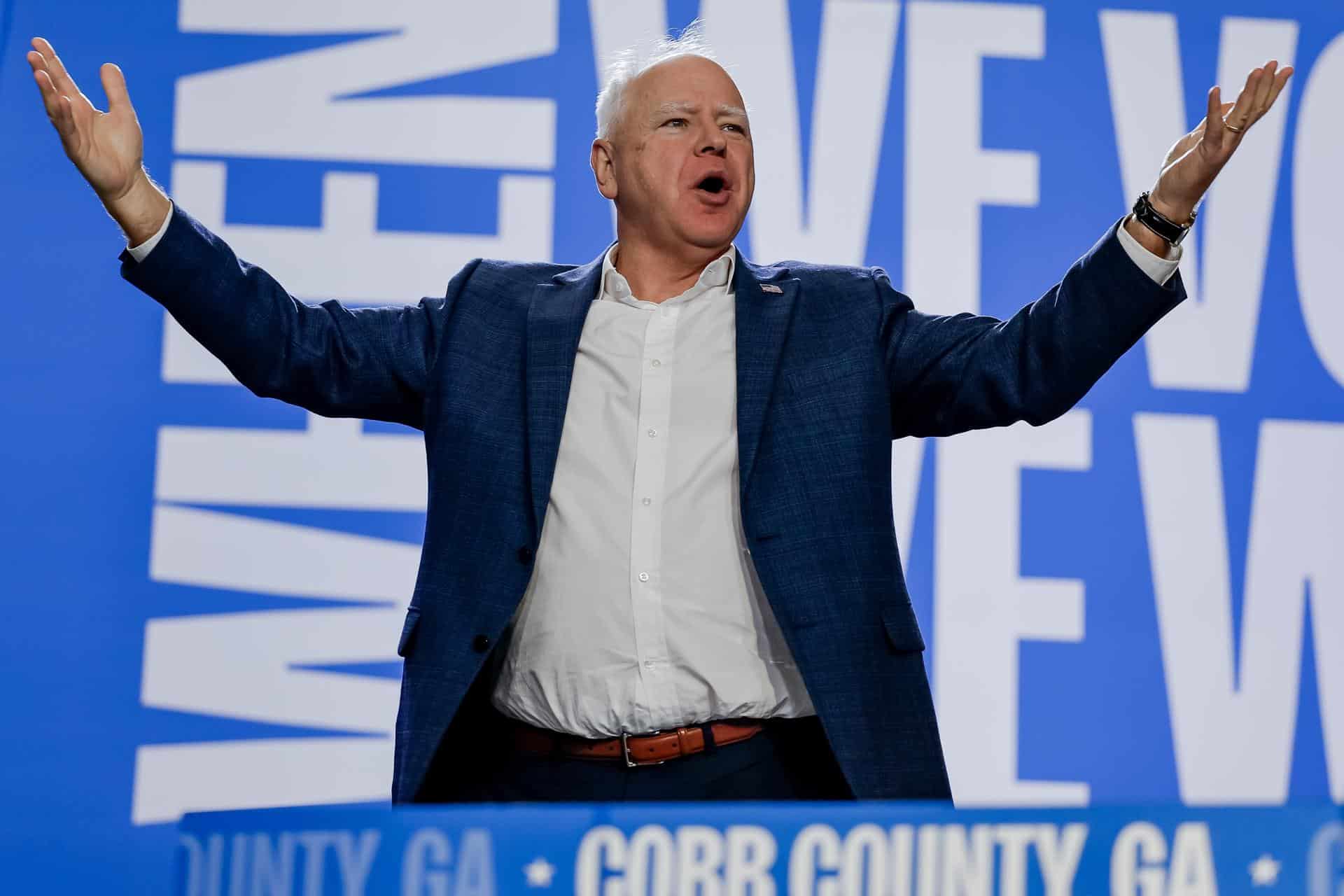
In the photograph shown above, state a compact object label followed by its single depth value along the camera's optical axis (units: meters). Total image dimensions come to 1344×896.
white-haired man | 8.69
